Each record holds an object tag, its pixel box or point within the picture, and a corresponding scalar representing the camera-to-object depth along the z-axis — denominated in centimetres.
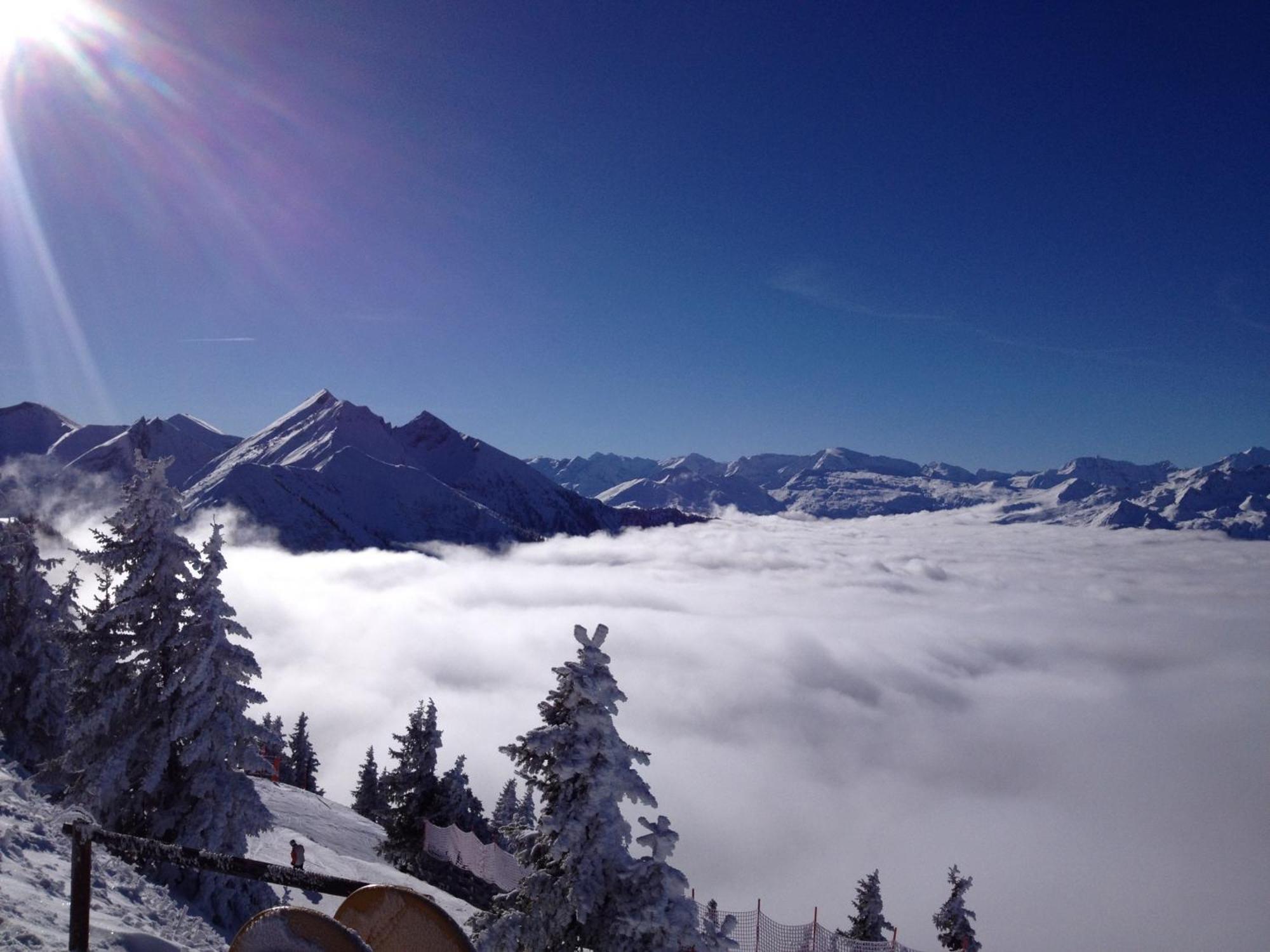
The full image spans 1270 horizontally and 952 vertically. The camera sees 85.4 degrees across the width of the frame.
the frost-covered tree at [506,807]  6631
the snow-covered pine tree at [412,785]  3303
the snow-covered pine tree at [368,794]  5706
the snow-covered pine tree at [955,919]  3409
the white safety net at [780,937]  1917
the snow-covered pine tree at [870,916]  3484
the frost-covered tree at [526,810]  5786
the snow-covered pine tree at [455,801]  3466
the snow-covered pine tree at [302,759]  6650
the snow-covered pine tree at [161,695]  1492
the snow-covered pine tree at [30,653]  2522
